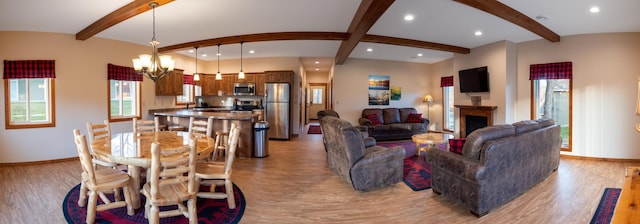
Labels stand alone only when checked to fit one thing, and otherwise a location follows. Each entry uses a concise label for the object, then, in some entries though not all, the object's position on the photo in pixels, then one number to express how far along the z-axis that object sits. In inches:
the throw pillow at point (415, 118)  294.2
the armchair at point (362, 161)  131.6
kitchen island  202.9
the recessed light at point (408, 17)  164.4
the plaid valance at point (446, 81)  313.7
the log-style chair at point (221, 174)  108.7
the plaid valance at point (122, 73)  213.0
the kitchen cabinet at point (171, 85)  259.1
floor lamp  334.3
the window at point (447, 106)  324.2
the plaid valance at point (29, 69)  174.6
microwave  307.9
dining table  91.4
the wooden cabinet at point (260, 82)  309.2
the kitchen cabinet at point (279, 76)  296.4
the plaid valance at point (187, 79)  293.2
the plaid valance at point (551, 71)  205.8
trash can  204.5
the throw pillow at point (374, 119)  289.3
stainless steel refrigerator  284.8
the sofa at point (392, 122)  275.0
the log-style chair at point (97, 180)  92.0
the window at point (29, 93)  177.0
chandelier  132.7
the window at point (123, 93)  217.6
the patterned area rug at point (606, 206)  104.7
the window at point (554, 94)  209.5
